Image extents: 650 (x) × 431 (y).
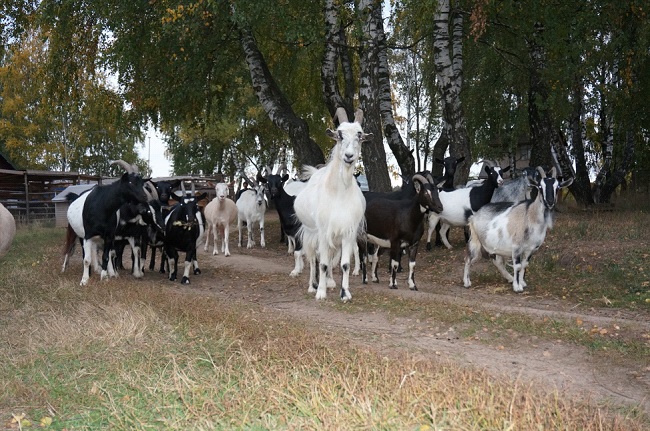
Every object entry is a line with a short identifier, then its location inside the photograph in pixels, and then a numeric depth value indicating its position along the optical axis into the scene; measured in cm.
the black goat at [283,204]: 1335
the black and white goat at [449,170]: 1558
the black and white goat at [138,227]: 1151
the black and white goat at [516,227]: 1066
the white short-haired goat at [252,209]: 1784
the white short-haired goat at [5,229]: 825
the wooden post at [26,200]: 2917
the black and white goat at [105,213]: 1120
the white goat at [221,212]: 1625
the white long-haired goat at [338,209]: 951
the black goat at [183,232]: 1192
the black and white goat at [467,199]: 1455
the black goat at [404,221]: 1071
